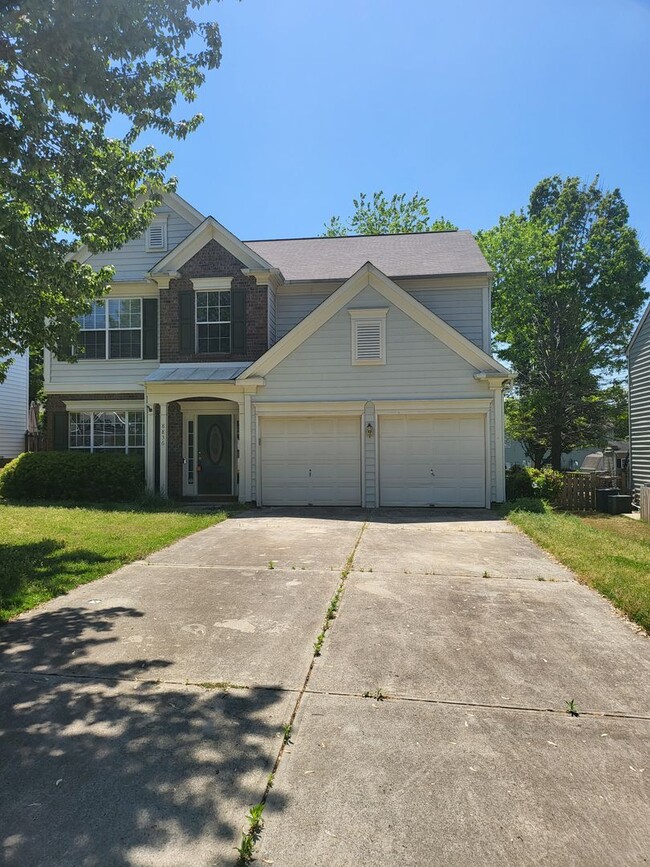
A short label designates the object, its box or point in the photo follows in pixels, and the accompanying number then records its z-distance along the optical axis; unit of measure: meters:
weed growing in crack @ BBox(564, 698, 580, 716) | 3.67
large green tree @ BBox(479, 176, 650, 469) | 24.77
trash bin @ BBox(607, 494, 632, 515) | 14.34
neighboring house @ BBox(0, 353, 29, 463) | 23.75
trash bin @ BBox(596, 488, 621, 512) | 14.59
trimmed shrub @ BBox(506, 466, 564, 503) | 14.70
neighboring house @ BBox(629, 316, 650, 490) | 16.28
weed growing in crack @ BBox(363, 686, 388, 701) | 3.87
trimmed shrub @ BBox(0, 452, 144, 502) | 14.45
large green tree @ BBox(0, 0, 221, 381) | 5.38
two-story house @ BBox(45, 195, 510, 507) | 14.11
